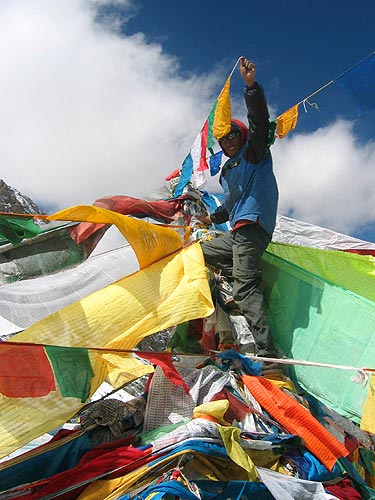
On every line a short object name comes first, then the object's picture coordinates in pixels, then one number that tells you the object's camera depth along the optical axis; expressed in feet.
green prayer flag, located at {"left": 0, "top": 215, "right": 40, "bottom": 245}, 10.55
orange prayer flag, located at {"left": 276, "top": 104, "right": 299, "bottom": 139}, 16.93
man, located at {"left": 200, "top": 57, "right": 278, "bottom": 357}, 12.16
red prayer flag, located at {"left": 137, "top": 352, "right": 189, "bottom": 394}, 9.53
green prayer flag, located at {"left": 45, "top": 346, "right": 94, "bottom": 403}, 8.42
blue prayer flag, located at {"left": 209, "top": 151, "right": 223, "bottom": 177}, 19.20
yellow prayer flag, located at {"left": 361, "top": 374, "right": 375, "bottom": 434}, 9.52
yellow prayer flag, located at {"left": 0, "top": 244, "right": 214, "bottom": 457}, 8.23
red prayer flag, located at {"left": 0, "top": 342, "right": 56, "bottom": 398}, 7.86
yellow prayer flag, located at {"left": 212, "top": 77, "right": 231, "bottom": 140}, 13.53
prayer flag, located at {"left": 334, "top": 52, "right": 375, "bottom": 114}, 16.34
